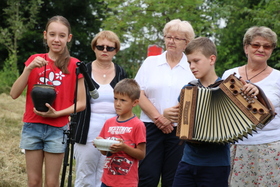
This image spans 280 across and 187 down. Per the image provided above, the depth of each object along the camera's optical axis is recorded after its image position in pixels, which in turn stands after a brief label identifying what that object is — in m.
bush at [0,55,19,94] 16.45
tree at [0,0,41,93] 19.48
